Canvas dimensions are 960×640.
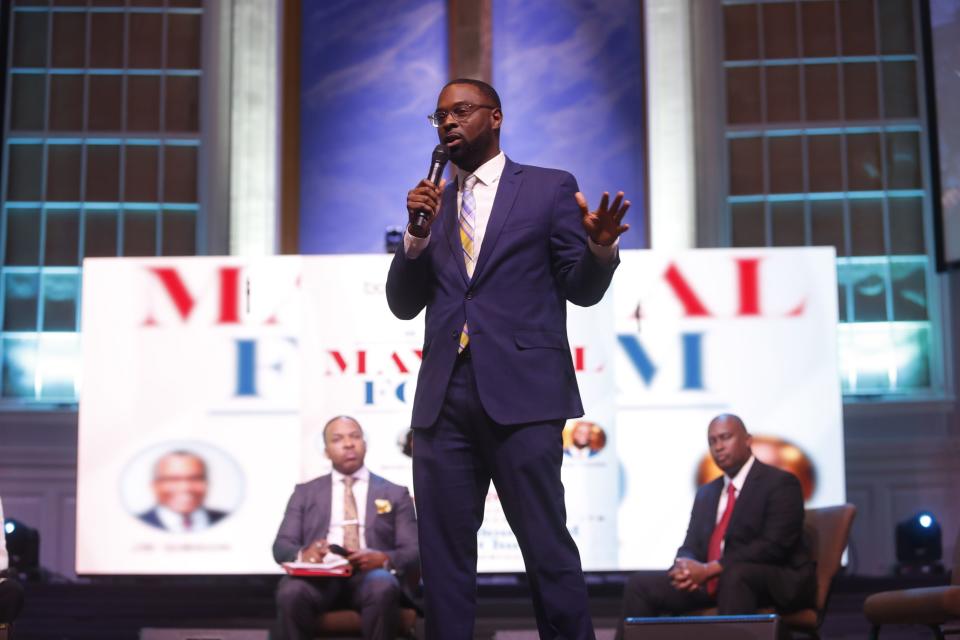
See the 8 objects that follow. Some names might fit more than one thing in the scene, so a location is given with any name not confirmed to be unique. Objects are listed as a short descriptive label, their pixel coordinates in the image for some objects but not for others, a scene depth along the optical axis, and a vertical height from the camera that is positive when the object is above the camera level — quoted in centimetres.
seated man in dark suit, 815 -16
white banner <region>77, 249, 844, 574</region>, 1049 +53
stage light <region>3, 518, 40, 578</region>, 1228 -18
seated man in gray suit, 820 -11
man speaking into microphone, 461 +32
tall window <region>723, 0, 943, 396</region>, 1368 +209
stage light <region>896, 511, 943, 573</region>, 1243 -22
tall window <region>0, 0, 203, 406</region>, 1380 +213
